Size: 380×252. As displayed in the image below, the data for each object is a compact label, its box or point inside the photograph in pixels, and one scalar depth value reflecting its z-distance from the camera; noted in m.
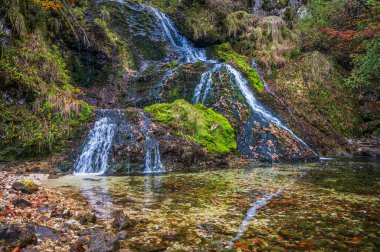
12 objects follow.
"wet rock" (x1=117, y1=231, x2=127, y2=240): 3.41
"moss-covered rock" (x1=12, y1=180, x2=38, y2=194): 5.09
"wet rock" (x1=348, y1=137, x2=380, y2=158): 12.42
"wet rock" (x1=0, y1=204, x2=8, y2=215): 3.78
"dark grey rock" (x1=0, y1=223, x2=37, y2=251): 2.84
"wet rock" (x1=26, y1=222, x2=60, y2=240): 3.25
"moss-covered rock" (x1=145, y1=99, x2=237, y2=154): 9.97
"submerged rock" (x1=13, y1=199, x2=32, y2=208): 4.22
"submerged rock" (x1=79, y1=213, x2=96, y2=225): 3.84
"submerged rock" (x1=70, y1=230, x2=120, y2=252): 2.91
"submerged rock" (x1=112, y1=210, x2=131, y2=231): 3.69
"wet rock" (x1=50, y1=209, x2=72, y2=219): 3.98
